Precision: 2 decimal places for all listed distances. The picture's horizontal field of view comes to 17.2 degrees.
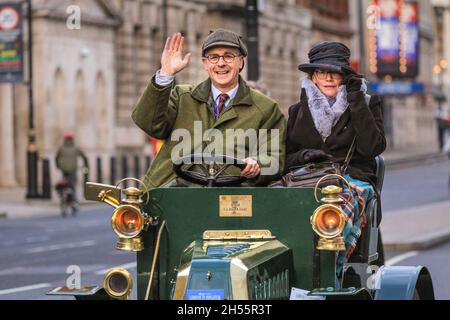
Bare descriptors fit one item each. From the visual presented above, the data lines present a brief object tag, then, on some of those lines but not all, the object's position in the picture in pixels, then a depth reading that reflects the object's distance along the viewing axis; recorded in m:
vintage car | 7.59
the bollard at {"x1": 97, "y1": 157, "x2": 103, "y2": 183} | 38.16
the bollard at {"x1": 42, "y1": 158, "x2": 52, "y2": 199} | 34.97
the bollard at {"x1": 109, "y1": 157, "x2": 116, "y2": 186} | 38.72
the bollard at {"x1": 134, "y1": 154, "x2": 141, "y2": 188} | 41.66
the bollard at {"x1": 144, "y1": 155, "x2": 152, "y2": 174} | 42.54
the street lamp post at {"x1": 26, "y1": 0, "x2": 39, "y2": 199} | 34.97
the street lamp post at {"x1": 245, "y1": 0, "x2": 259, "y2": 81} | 20.70
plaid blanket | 8.22
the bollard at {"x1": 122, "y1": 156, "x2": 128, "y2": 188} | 40.67
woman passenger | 8.71
